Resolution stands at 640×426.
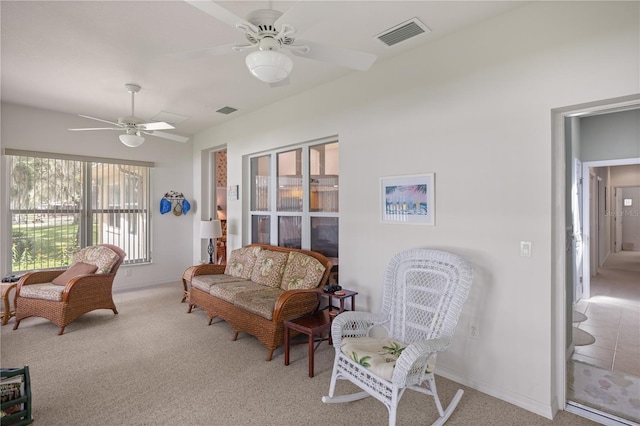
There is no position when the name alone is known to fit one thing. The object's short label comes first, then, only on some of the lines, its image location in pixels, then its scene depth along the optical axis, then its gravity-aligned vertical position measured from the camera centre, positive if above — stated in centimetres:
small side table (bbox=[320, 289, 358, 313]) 317 -79
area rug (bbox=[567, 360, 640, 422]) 227 -132
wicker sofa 315 -83
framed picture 291 +12
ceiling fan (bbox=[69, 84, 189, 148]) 384 +101
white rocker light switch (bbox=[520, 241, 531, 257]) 239 -26
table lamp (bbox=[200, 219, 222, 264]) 546 -26
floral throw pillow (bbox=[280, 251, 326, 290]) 354 -64
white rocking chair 205 -85
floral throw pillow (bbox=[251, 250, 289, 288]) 394 -66
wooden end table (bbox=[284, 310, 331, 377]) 280 -99
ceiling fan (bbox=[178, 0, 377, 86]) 172 +96
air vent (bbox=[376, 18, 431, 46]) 263 +147
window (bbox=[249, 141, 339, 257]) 404 +21
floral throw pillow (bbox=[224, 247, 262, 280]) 438 -65
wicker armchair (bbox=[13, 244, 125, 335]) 377 -85
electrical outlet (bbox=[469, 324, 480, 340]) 263 -94
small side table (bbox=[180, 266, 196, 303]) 452 -93
